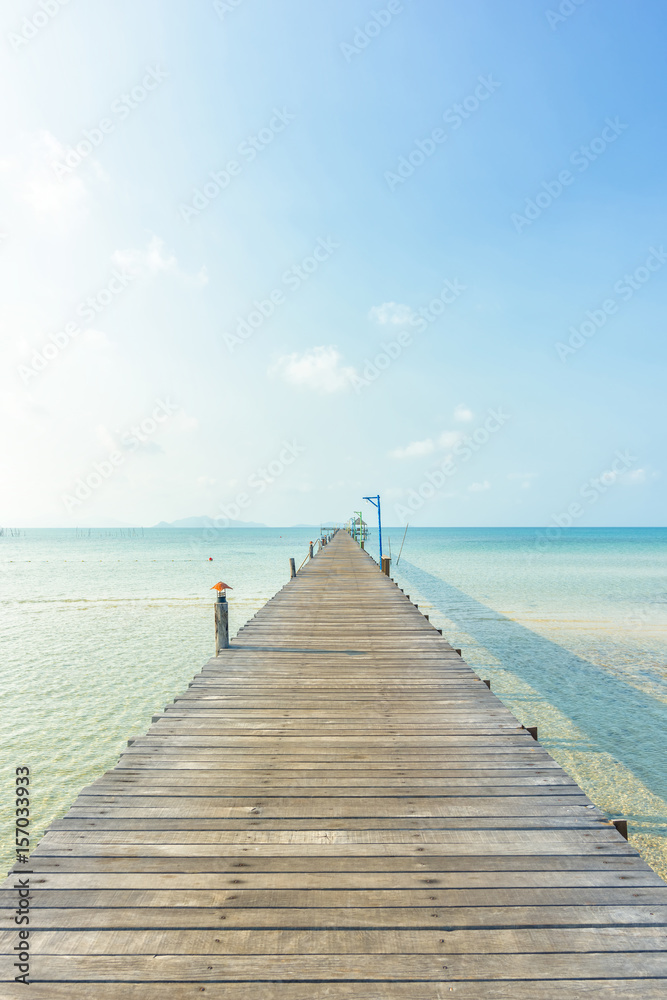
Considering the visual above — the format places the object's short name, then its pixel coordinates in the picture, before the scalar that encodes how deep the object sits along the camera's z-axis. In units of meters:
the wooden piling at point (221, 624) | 9.09
